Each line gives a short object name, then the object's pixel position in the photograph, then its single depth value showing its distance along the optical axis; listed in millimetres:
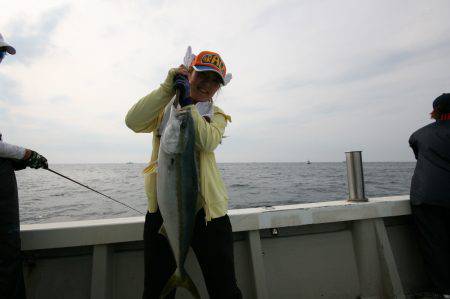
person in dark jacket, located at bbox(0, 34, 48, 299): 2260
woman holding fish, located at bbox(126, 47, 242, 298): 2113
